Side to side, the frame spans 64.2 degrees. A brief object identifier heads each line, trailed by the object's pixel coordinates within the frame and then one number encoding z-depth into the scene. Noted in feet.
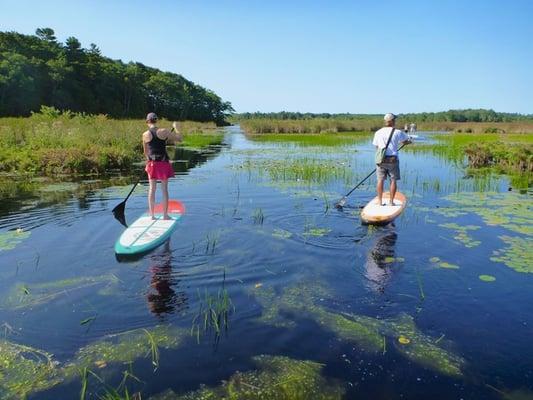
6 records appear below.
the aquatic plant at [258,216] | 29.78
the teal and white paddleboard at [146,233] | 22.65
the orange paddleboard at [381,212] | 28.73
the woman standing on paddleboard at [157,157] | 25.84
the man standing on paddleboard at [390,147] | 29.32
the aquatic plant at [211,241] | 23.59
